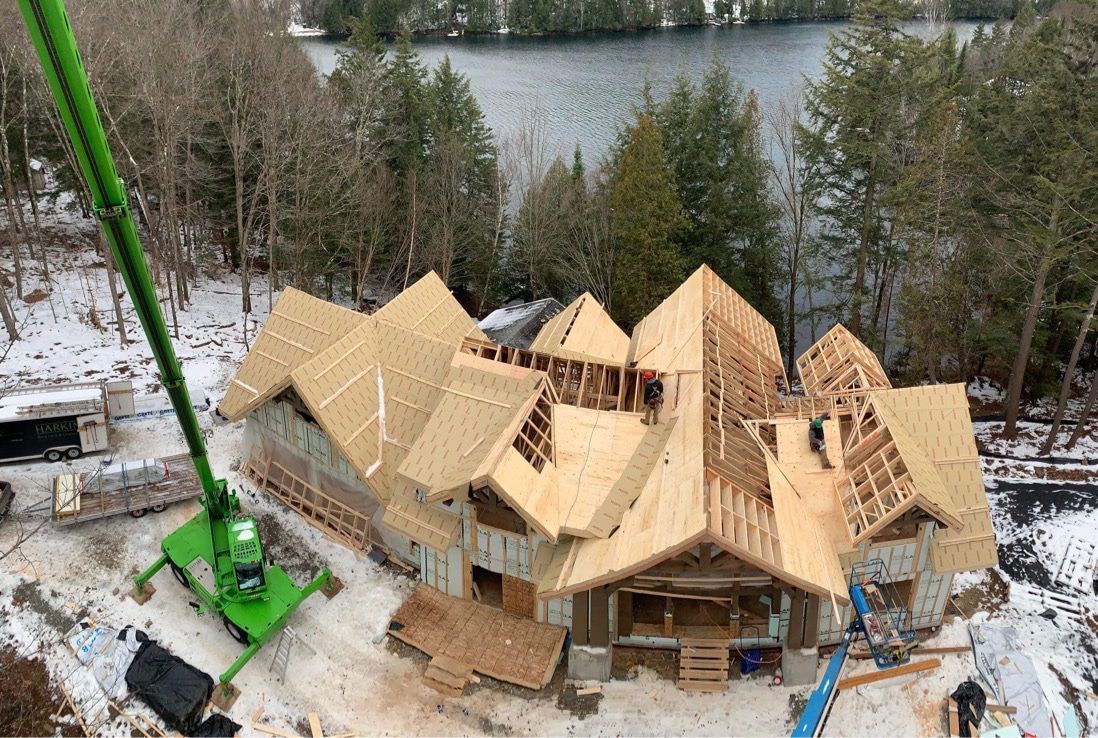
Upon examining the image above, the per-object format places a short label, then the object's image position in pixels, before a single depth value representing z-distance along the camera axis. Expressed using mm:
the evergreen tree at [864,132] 31266
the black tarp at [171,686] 17453
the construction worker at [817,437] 20766
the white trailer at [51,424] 24516
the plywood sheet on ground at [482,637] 18828
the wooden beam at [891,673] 18719
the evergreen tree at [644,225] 33906
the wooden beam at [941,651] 19641
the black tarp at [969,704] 17766
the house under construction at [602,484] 17719
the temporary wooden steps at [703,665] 18484
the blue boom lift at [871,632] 17047
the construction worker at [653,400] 20812
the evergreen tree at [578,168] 41625
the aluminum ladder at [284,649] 18766
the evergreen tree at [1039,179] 25672
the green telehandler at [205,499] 11906
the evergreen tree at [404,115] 40906
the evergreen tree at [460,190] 39625
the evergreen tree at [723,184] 36656
